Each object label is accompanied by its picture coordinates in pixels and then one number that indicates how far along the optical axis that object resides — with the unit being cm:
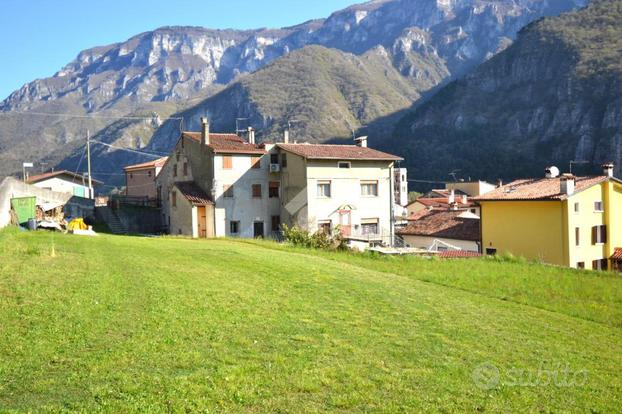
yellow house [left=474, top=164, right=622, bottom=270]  3391
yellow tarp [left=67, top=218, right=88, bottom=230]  3534
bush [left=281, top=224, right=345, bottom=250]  3150
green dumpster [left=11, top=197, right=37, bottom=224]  3609
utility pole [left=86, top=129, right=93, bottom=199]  5309
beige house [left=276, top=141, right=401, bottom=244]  4253
